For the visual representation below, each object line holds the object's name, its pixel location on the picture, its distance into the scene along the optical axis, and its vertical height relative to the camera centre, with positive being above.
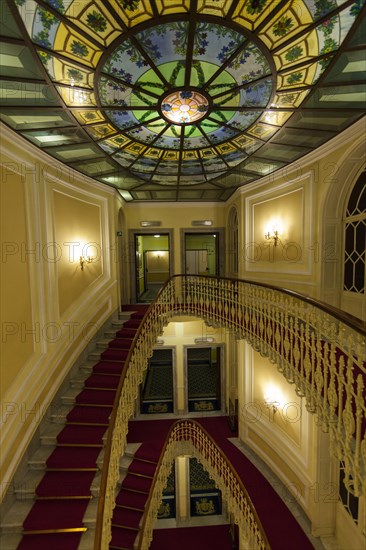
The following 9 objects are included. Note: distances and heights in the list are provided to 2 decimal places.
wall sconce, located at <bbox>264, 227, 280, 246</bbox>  6.05 +0.59
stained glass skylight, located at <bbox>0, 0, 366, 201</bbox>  2.22 +2.10
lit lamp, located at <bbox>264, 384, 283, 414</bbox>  6.17 -3.43
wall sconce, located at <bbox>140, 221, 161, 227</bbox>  8.72 +1.30
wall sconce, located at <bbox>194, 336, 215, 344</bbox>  9.19 -2.85
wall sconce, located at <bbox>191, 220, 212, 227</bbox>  8.83 +1.32
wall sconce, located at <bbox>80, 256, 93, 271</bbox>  5.74 +0.07
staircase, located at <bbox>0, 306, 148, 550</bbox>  3.21 -3.17
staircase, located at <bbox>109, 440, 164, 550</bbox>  4.35 -4.63
